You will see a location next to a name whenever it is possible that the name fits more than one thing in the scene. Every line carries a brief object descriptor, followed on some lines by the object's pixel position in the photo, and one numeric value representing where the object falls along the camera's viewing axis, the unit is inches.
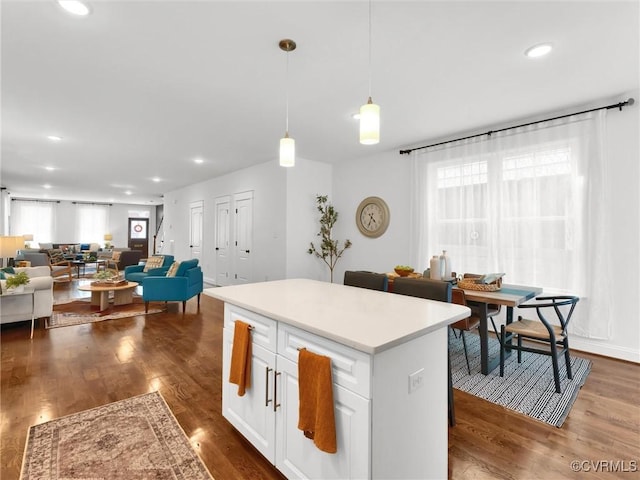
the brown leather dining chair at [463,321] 108.0
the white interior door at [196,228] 324.6
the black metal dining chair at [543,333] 99.2
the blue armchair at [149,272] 235.0
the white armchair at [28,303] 151.6
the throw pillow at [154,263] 255.4
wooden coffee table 192.5
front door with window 551.2
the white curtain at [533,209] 127.5
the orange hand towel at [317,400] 48.3
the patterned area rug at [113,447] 64.1
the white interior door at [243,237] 252.2
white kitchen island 46.1
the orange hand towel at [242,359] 67.7
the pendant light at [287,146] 88.4
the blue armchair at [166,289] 187.3
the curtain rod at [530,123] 120.6
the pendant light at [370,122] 70.6
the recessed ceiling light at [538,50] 92.0
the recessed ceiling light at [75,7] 74.7
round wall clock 205.6
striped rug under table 89.5
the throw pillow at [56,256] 366.4
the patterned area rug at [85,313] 173.2
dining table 102.7
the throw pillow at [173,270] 199.0
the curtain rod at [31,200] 443.8
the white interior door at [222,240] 279.9
